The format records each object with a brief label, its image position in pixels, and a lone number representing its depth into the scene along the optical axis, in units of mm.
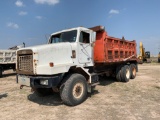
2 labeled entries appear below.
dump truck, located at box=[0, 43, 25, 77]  10650
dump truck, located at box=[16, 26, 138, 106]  4065
